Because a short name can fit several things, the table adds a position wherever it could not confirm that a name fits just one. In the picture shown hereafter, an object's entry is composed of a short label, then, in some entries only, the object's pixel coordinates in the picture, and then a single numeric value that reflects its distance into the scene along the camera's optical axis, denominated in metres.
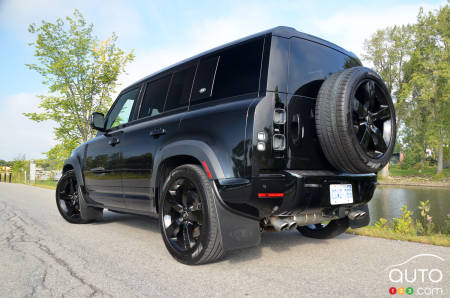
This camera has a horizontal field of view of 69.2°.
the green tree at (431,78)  27.28
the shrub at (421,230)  4.58
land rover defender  2.51
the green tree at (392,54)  30.27
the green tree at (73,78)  16.28
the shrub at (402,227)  4.64
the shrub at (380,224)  4.92
